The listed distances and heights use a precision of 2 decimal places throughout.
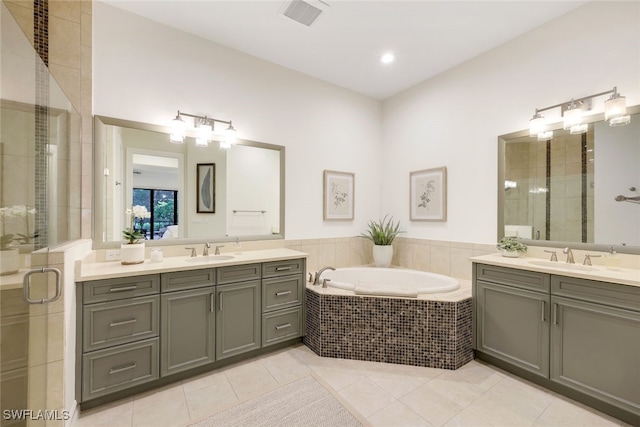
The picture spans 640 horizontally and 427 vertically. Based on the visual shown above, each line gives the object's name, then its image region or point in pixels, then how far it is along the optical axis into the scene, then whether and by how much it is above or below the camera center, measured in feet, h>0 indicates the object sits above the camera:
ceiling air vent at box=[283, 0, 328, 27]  7.25 +5.57
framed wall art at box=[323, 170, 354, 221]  11.56 +0.75
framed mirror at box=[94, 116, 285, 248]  7.37 +0.80
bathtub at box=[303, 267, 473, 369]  7.58 -3.23
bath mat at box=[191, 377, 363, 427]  5.56 -4.29
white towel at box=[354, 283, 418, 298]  7.89 -2.29
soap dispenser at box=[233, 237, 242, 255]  9.22 -1.22
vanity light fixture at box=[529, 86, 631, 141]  6.61 +2.62
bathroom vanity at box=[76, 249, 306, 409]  5.86 -2.67
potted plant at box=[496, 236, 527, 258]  8.16 -1.04
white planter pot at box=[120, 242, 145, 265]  6.84 -1.07
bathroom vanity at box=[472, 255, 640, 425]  5.53 -2.68
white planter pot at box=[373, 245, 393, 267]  11.67 -1.79
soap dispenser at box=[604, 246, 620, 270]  6.68 -1.14
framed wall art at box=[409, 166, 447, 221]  10.71 +0.75
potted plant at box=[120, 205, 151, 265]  6.86 -0.79
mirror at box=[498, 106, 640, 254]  6.77 +0.74
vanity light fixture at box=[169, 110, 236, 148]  8.19 +2.58
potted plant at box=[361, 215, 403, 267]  11.68 -1.32
